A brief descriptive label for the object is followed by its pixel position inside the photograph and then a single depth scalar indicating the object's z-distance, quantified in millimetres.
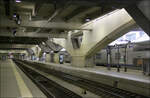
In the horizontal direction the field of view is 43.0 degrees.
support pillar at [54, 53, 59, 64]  40662
